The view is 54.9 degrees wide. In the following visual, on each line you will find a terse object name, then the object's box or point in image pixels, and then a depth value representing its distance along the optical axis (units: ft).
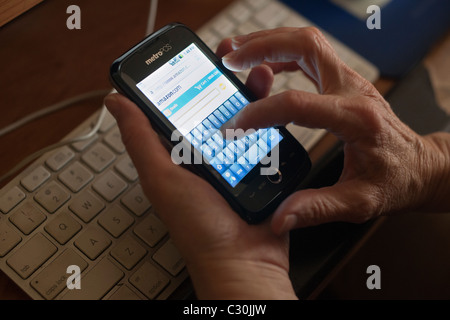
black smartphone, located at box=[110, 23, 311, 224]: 1.55
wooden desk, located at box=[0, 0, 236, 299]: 1.87
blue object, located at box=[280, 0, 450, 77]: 2.15
